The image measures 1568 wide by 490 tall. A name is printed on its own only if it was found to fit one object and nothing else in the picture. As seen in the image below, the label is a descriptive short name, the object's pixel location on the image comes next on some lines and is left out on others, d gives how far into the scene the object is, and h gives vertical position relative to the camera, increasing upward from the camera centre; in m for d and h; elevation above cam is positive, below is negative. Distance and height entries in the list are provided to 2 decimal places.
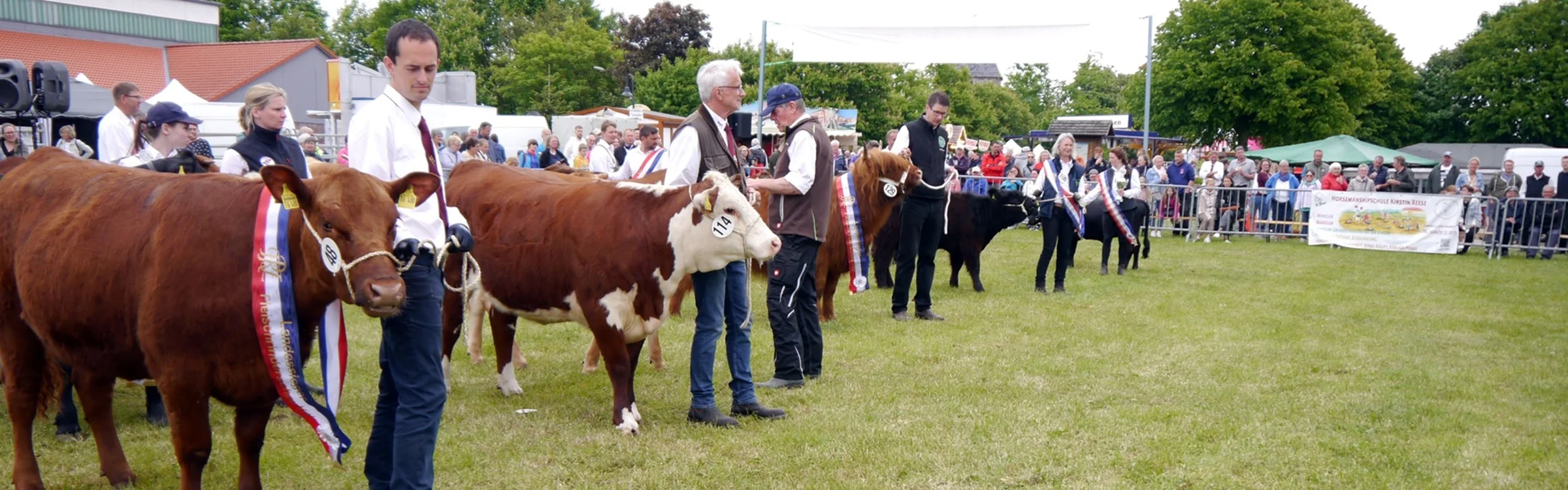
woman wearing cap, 6.19 +0.00
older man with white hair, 5.62 -0.12
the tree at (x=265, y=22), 63.44 +6.78
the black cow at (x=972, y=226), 11.92 -0.80
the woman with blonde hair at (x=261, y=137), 5.80 -0.03
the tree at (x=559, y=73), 51.78 +3.46
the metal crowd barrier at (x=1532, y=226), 17.58 -0.88
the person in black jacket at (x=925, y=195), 8.99 -0.34
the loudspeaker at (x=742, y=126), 9.19 +0.21
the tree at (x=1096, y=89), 98.12 +6.85
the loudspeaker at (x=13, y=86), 7.65 +0.28
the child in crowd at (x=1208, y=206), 20.00 -0.82
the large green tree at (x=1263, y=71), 38.81 +3.50
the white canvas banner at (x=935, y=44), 17.92 +1.93
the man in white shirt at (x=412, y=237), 3.64 -0.35
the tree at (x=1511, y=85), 46.78 +4.12
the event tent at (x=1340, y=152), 27.19 +0.43
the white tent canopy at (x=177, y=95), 20.78 +0.70
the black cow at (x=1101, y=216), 14.00 -0.83
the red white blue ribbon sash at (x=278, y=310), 3.55 -0.60
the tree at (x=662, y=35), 59.34 +6.26
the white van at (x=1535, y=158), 25.30 +0.39
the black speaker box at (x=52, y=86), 8.14 +0.31
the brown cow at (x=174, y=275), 3.43 -0.51
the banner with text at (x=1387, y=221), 17.66 -0.89
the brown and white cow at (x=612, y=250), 5.42 -0.57
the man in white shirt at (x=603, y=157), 13.36 -0.17
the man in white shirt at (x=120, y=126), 7.95 +0.01
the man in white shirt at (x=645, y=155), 10.58 -0.11
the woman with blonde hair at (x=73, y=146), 9.60 -0.19
